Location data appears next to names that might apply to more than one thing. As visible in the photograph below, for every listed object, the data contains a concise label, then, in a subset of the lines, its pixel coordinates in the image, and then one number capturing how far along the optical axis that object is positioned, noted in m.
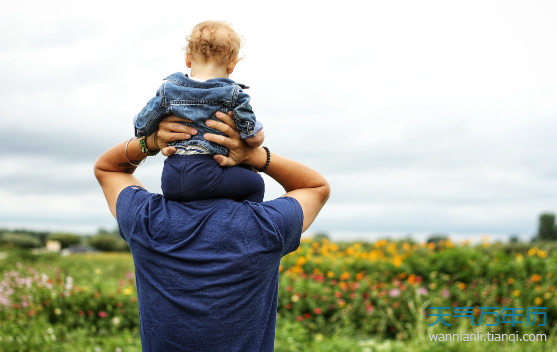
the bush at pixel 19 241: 12.39
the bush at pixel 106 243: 14.87
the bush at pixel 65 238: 14.05
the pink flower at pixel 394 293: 6.19
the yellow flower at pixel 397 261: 7.24
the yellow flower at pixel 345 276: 6.90
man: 1.78
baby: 1.84
